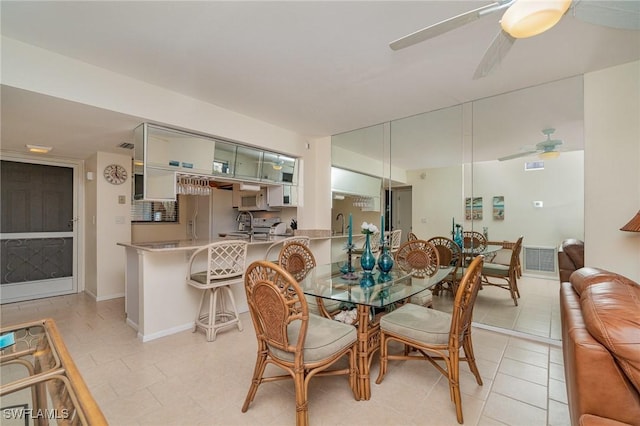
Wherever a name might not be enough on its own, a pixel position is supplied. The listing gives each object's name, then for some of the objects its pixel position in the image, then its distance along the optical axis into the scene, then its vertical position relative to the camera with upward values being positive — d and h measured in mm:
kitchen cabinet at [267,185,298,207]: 4363 +248
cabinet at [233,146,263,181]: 3696 +660
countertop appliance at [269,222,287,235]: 4539 -292
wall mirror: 2752 +395
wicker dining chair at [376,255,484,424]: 1701 -797
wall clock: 4160 +568
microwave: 4730 +182
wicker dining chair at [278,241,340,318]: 2531 -563
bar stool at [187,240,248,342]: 2777 -690
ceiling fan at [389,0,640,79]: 1191 +945
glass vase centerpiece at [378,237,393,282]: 2447 -472
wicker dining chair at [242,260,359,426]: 1513 -773
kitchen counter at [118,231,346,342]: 2773 -830
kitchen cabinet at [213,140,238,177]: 3449 +668
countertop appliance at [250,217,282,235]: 4879 -229
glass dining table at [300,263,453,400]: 1889 -605
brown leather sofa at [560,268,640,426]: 952 -535
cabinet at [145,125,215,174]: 2918 +676
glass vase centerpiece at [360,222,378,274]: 2445 -384
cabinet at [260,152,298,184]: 4035 +658
